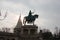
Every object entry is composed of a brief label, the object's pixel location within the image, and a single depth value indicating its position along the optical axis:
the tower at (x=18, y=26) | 46.32
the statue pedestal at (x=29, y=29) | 42.07
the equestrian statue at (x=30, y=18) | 41.78
